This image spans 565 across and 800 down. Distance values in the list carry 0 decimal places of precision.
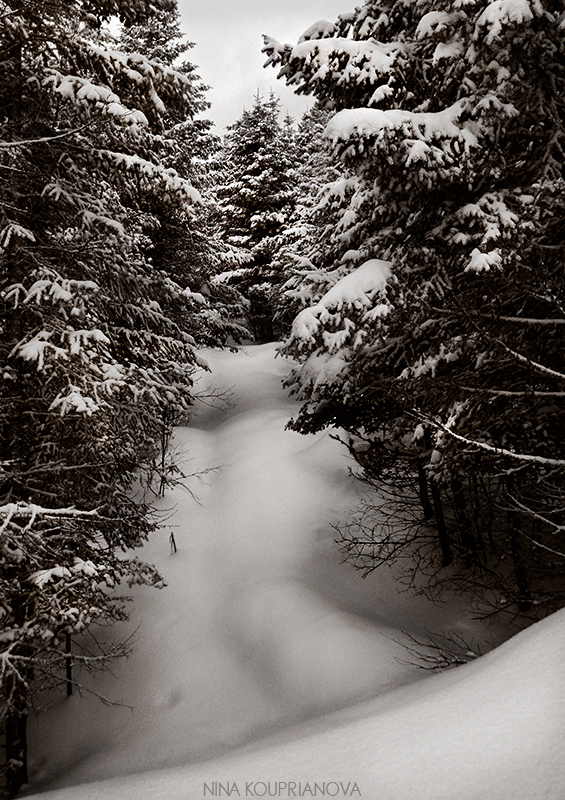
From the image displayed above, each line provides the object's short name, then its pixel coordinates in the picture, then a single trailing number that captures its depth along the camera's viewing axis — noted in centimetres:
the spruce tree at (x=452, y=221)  560
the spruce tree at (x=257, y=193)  2436
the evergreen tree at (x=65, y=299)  541
